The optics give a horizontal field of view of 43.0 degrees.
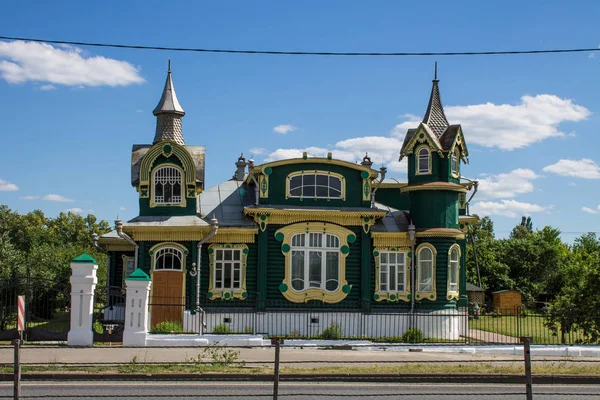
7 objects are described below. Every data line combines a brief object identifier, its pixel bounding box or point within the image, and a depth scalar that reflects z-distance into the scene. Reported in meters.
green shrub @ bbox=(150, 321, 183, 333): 24.19
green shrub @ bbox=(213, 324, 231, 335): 23.58
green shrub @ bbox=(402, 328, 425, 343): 24.95
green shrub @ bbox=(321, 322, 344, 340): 24.71
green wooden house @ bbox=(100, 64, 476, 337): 26.45
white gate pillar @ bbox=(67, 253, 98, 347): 21.02
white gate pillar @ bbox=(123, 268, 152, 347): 21.71
